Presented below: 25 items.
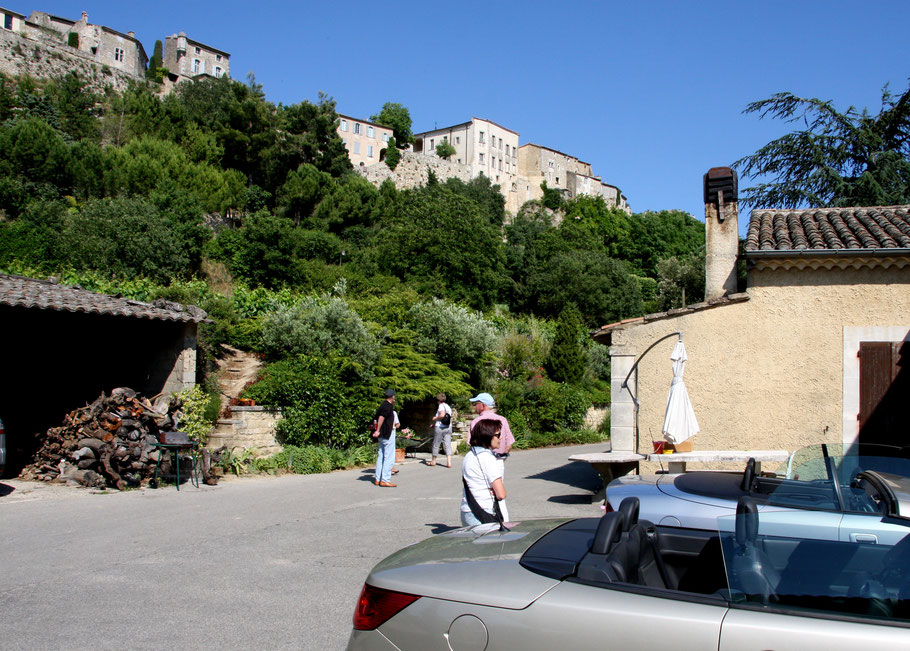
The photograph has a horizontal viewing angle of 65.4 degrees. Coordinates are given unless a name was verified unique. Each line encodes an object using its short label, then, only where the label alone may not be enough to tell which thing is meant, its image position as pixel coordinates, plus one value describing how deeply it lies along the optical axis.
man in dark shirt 12.30
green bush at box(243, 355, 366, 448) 15.11
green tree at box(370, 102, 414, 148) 87.00
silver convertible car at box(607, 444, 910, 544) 4.05
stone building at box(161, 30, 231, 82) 81.44
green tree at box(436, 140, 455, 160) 89.76
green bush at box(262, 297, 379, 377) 16.78
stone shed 13.55
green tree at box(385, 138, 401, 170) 76.56
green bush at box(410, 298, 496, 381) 20.45
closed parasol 9.88
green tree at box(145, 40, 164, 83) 69.69
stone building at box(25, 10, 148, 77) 70.25
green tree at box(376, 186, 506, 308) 38.06
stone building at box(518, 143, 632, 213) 93.56
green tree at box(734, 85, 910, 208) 23.62
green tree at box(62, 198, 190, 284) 28.27
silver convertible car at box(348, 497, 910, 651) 2.48
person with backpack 16.02
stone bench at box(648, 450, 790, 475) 8.62
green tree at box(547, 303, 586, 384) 28.73
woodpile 11.37
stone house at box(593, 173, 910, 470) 10.35
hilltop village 59.66
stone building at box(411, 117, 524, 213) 89.81
